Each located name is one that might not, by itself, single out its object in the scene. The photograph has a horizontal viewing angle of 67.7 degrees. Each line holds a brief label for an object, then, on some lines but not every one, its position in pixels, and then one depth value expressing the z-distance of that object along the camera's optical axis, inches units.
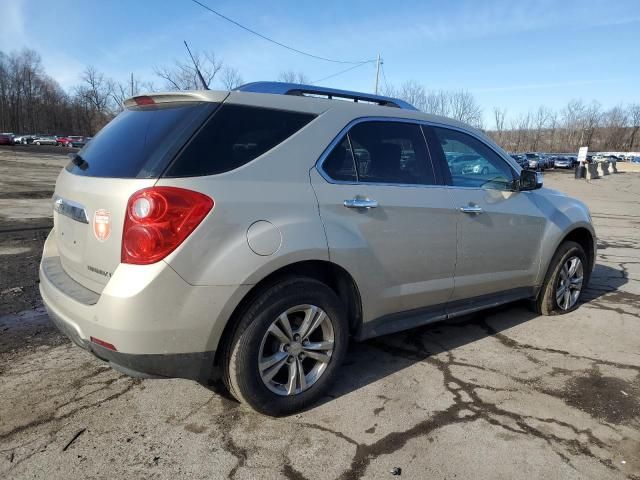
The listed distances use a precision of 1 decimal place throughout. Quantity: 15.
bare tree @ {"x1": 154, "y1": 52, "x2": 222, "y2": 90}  1508.4
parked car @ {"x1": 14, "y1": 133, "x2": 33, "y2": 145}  2590.1
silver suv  92.0
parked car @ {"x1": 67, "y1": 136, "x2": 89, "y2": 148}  2573.6
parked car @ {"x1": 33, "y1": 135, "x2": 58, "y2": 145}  2655.0
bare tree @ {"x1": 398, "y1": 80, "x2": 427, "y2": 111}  1959.9
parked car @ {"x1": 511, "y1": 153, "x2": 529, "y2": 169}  1761.6
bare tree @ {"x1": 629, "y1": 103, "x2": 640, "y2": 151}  4089.6
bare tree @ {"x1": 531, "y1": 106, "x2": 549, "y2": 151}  4163.4
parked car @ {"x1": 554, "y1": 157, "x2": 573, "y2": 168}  2242.9
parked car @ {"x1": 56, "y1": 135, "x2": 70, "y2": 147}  2640.3
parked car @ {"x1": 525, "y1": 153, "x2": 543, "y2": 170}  1902.8
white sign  1649.9
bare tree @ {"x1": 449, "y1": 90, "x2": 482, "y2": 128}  2295.3
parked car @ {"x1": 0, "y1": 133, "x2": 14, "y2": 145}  2132.9
